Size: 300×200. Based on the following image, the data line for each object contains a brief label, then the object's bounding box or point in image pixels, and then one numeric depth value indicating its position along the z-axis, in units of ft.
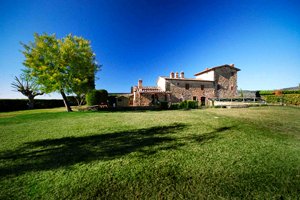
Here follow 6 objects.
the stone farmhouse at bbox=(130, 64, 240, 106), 81.30
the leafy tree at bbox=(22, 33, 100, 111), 48.05
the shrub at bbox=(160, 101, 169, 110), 61.88
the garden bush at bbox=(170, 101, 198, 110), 62.03
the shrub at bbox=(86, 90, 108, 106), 65.41
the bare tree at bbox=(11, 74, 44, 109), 88.42
